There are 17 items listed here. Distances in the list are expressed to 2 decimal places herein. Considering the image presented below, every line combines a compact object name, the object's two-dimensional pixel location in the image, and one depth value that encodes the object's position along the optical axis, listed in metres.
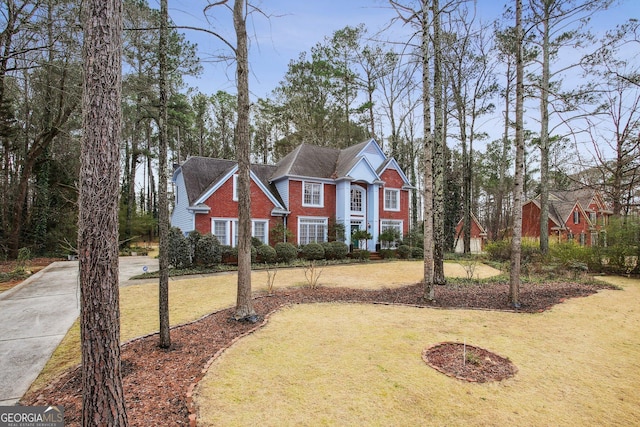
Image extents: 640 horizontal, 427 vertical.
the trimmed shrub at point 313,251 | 17.59
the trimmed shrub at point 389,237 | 20.41
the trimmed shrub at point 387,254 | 20.11
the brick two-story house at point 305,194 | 16.98
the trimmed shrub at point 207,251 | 13.68
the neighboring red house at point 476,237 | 32.38
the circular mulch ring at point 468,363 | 4.12
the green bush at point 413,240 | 21.25
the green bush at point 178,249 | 13.45
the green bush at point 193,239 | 13.91
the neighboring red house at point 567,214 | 30.81
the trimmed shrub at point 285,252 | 16.37
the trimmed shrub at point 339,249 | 18.31
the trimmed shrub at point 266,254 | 15.72
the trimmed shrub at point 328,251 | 18.27
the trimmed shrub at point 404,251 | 20.23
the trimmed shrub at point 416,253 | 20.27
